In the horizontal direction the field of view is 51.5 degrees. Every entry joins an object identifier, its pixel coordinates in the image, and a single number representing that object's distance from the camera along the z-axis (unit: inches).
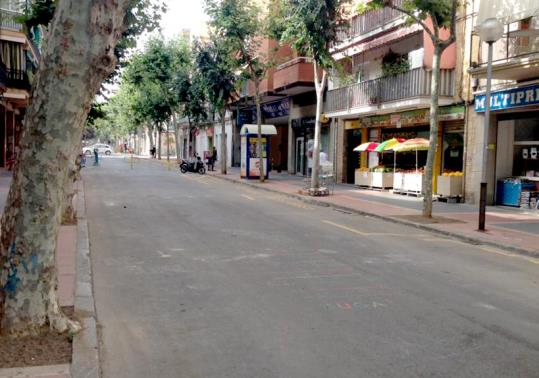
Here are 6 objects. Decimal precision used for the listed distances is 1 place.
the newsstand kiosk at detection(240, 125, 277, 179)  1170.0
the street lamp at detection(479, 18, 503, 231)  479.5
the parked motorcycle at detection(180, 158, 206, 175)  1375.5
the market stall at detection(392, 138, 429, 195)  791.1
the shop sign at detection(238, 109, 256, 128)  1609.3
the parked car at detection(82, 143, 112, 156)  3331.4
